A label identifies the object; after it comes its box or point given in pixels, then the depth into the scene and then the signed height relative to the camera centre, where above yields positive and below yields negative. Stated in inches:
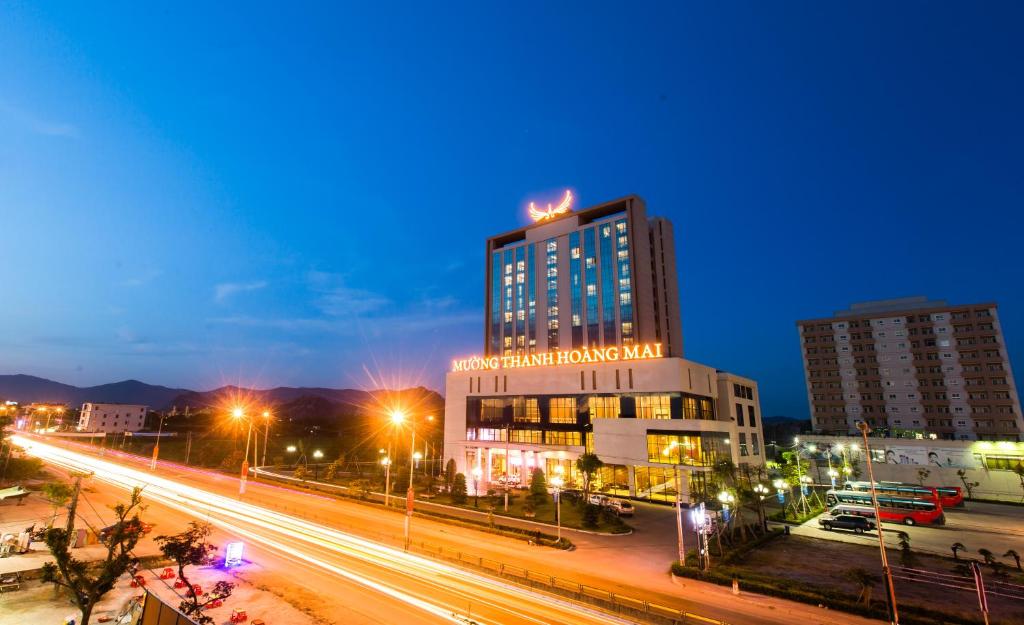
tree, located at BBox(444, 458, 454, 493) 2858.0 -325.5
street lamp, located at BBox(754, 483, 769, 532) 1709.5 -275.6
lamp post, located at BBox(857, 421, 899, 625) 948.0 -353.7
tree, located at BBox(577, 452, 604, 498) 2161.7 -202.9
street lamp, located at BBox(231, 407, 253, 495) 2372.0 -274.2
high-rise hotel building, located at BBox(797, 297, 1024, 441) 4284.0 +479.9
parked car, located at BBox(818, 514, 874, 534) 1851.6 -411.8
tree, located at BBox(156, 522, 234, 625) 850.1 -256.7
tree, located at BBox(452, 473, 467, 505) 2413.3 -363.4
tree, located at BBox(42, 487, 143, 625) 786.2 -249.1
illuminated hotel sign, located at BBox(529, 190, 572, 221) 4751.5 +2159.4
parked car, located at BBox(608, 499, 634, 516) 2100.1 -391.2
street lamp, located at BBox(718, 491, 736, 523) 1594.5 -263.6
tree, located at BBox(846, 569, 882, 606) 1045.2 -361.6
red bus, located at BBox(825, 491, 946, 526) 2023.9 -396.2
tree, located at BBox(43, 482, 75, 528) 1617.6 -240.5
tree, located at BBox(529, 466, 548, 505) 2417.6 -347.3
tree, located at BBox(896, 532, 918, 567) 1384.6 -399.8
